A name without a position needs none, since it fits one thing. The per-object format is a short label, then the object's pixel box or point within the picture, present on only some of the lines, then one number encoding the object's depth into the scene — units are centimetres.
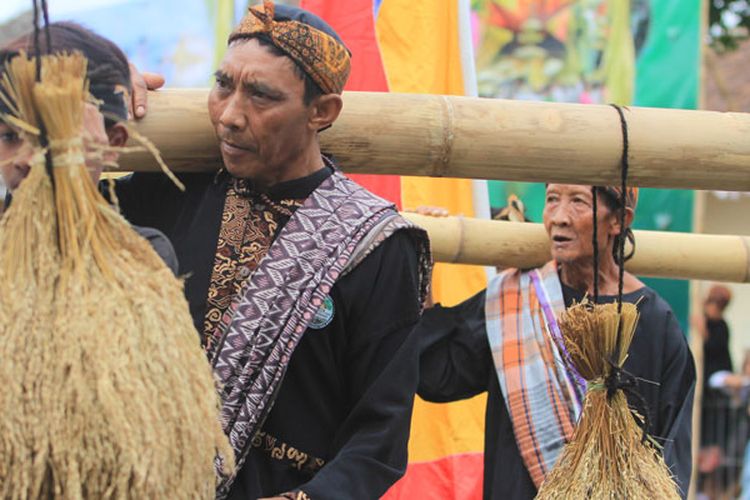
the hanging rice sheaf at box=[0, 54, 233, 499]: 330
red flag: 904
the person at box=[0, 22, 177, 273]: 377
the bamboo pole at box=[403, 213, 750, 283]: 744
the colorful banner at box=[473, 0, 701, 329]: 1365
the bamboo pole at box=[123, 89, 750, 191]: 512
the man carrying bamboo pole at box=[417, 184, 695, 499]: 702
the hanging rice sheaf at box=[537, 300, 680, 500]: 530
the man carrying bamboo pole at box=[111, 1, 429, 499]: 460
